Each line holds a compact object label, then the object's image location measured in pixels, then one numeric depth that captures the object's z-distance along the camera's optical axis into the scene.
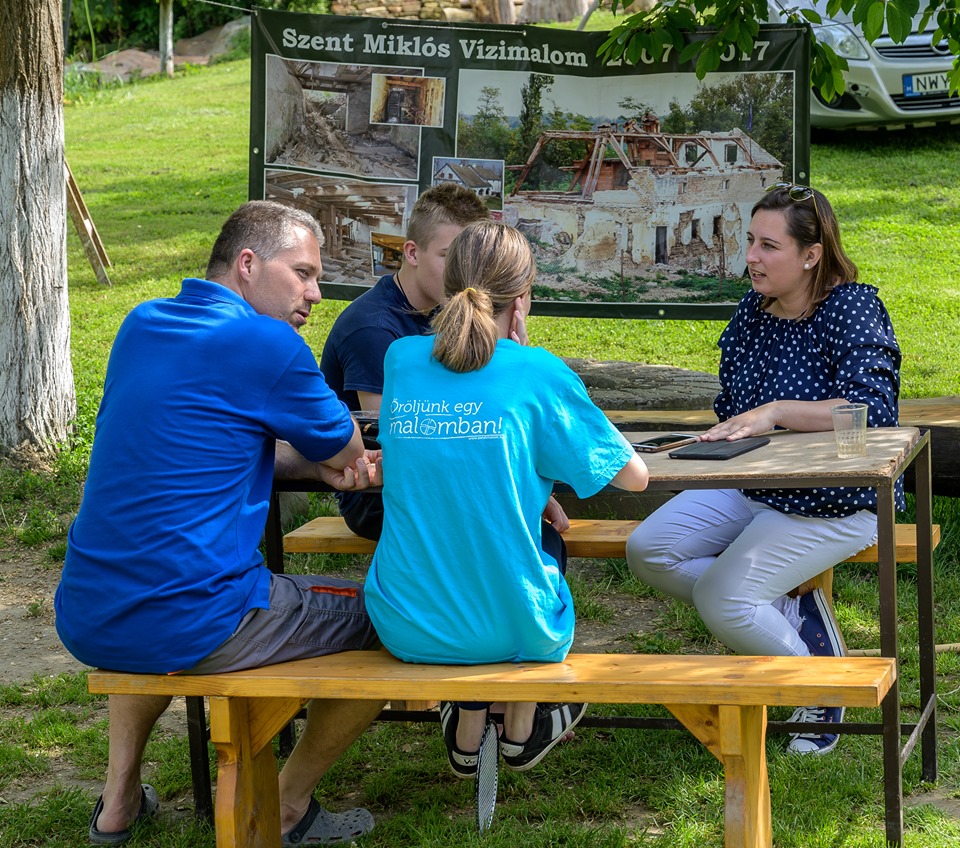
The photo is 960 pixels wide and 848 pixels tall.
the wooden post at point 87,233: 9.16
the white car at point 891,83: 11.38
